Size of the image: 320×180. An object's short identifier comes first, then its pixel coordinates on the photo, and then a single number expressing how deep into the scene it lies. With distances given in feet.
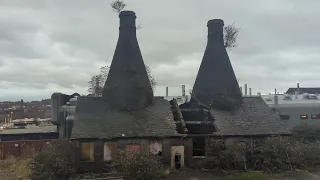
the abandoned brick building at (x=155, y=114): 57.98
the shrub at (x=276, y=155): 59.16
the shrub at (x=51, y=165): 50.63
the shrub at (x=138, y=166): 48.06
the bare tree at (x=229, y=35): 97.19
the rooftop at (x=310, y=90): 178.72
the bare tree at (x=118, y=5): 92.63
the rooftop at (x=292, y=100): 105.60
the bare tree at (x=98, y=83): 116.67
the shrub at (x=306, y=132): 91.97
